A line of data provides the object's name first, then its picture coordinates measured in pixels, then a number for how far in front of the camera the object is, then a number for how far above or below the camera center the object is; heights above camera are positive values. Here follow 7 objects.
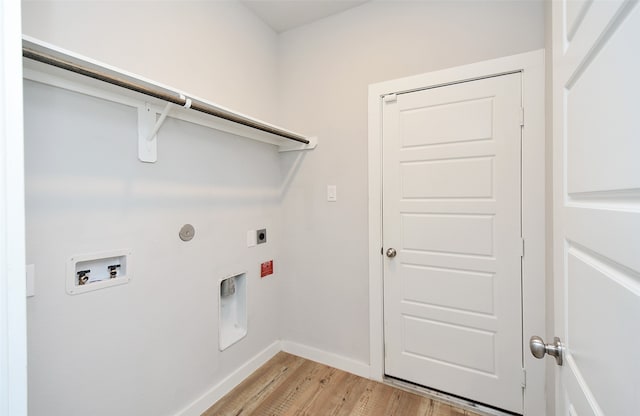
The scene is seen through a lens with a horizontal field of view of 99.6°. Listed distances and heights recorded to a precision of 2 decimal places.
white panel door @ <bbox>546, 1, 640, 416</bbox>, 0.41 +0.00
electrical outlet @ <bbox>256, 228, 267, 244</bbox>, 2.11 -0.23
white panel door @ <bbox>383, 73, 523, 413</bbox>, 1.61 -0.22
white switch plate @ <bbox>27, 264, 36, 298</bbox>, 1.00 -0.27
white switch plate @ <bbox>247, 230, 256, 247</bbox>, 2.02 -0.24
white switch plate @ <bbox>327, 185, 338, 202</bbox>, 2.14 +0.10
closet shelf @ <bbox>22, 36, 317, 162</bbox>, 0.93 +0.51
